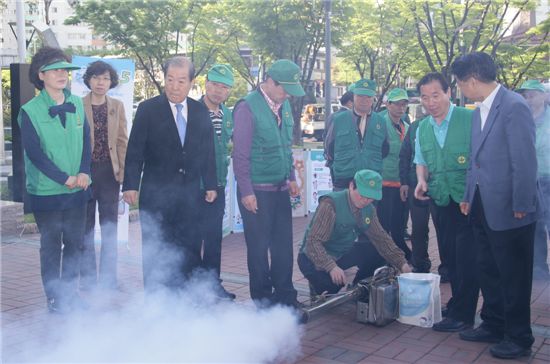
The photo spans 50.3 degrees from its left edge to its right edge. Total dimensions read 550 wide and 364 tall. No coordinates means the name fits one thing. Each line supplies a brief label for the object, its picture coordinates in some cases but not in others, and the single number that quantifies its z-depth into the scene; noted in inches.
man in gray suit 140.2
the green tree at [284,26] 682.2
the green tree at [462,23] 605.3
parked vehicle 1259.2
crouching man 167.5
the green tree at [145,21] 629.0
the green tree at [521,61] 688.4
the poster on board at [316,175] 372.2
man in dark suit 163.6
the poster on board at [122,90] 243.4
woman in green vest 167.5
